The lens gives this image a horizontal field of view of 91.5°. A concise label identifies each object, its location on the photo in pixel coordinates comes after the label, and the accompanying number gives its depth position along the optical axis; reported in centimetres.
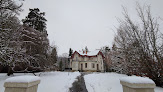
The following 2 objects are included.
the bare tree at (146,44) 528
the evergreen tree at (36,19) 2039
